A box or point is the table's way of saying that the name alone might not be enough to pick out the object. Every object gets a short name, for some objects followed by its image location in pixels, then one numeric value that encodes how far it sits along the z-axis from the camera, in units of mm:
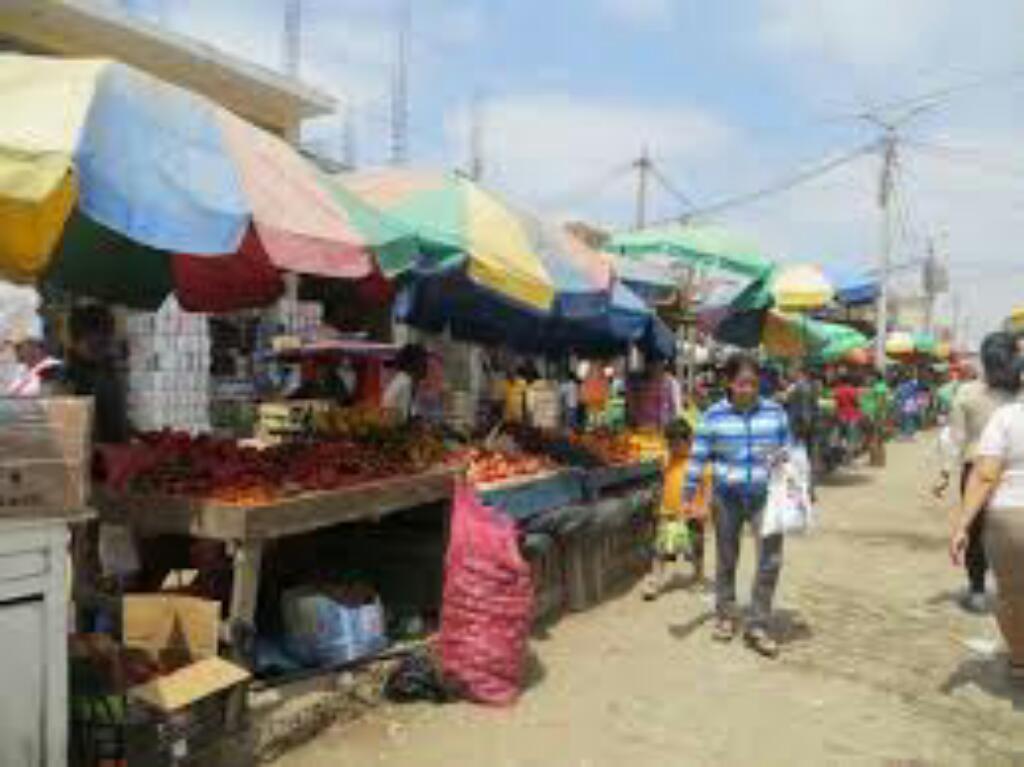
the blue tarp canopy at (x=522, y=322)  11609
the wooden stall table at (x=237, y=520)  6258
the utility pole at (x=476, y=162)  34406
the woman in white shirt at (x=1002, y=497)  7332
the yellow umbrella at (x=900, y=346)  43188
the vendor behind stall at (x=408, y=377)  13234
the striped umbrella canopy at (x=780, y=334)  19375
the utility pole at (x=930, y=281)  73625
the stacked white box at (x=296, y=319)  18281
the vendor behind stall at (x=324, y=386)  14298
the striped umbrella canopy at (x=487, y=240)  8156
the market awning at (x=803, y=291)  17844
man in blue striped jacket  8547
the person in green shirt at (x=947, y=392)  18625
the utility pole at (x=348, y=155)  21703
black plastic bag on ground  6977
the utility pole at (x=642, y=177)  44750
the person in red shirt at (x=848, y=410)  23016
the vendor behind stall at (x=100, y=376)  7902
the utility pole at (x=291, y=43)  24195
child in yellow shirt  10523
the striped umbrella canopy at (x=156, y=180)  4883
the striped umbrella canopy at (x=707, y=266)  14852
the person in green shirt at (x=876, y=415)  25609
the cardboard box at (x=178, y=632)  5777
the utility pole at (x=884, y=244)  37562
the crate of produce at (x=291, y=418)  9141
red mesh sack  7070
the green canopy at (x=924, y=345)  45281
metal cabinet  4422
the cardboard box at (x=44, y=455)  4465
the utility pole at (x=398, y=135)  29625
